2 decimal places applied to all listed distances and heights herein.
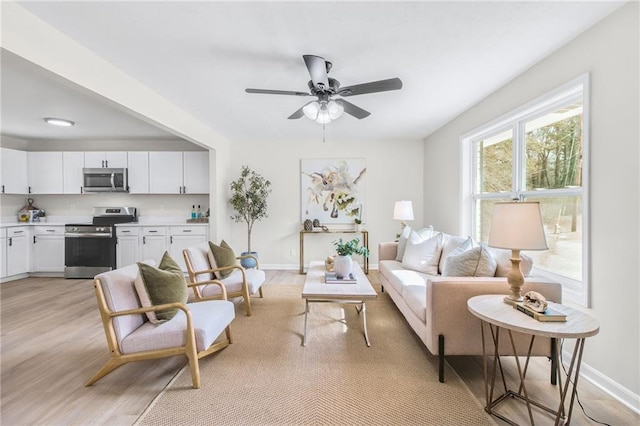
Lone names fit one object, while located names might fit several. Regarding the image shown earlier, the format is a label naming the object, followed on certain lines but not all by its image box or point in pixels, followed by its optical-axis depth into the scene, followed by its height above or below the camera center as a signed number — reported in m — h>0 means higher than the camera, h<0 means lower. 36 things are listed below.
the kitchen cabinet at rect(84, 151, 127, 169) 5.09 +0.92
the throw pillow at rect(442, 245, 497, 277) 2.22 -0.44
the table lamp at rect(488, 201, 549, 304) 1.67 -0.13
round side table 1.39 -0.60
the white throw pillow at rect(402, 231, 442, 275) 3.29 -0.54
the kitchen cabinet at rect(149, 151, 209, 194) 5.07 +0.69
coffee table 2.44 -0.73
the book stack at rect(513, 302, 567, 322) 1.50 -0.57
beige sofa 1.94 -0.75
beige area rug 1.65 -1.22
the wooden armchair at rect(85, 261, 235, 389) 1.87 -0.85
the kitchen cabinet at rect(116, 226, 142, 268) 4.78 -0.61
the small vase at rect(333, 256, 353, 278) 2.89 -0.58
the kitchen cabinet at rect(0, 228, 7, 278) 4.45 -0.70
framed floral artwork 5.32 +0.40
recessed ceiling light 4.07 +1.31
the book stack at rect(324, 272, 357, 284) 2.80 -0.71
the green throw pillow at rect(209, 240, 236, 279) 3.24 -0.57
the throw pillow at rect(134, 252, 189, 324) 1.99 -0.58
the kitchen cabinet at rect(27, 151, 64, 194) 5.12 +0.74
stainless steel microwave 5.03 +0.55
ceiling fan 2.05 +1.00
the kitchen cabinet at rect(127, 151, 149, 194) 5.09 +0.74
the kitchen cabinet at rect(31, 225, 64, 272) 4.82 -0.67
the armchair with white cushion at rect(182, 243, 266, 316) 2.95 -0.79
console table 5.05 -0.50
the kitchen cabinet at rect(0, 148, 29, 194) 4.80 +0.66
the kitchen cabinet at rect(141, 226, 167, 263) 4.81 -0.55
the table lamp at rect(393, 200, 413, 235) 4.39 -0.01
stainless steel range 4.71 -0.66
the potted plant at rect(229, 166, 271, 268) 4.93 +0.23
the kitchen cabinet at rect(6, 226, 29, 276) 4.55 -0.69
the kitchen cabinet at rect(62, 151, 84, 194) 5.13 +0.82
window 2.18 +0.38
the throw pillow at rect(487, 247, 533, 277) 2.14 -0.41
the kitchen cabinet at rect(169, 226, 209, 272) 4.83 -0.48
